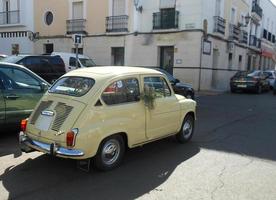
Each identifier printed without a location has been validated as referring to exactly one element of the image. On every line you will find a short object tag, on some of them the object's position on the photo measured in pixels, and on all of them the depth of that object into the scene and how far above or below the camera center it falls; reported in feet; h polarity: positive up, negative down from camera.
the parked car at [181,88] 46.55 -3.88
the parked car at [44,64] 46.92 -1.23
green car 23.16 -2.58
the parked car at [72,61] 59.00 -0.90
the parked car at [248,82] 69.62 -4.21
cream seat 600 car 16.49 -2.98
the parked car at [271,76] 80.90 -3.61
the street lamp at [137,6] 74.55 +10.77
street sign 44.82 +2.24
